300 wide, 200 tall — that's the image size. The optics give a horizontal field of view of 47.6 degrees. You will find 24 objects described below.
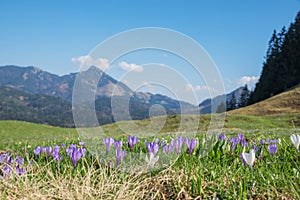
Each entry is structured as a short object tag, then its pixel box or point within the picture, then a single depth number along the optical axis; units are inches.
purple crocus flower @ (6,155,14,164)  133.5
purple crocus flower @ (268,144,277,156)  131.8
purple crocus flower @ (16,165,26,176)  122.1
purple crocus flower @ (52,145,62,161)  132.9
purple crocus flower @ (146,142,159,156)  119.8
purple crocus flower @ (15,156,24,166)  133.7
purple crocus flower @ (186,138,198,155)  137.6
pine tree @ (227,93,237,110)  2176.4
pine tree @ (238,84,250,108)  2183.8
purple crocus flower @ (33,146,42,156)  144.6
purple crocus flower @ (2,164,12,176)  119.6
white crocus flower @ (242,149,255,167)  102.5
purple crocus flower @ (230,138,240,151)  145.3
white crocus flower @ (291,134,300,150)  120.3
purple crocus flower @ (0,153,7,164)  133.3
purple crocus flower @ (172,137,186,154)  130.9
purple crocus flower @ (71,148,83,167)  126.1
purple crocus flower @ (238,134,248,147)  160.0
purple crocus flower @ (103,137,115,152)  139.1
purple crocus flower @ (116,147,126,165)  121.0
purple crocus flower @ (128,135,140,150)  148.1
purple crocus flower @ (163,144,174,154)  130.6
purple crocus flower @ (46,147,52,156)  145.3
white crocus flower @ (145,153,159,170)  114.7
